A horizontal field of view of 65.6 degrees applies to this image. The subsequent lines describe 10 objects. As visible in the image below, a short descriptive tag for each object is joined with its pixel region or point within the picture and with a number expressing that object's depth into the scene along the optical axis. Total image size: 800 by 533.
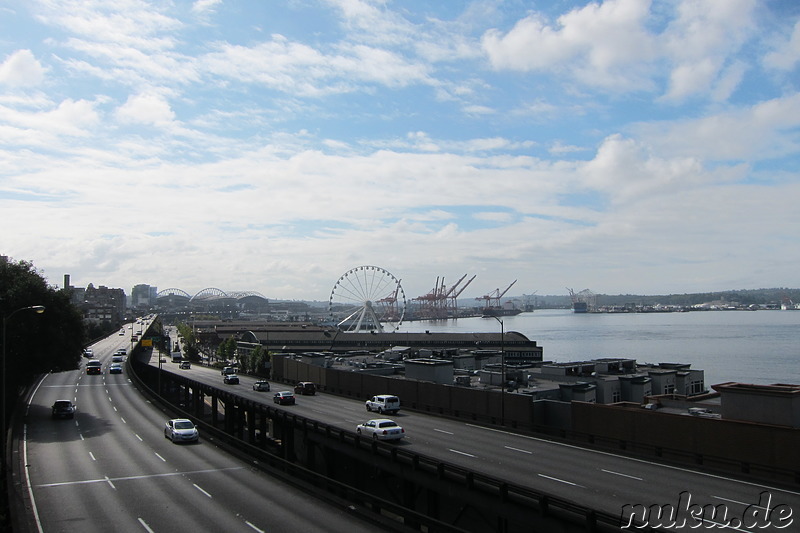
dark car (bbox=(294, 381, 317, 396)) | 58.28
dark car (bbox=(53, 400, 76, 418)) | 42.44
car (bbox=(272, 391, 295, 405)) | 50.00
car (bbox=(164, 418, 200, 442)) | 34.12
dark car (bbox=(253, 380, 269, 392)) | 62.62
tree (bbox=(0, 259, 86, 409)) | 46.34
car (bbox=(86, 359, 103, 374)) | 78.94
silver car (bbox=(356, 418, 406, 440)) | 32.03
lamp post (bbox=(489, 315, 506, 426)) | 36.38
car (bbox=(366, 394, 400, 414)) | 43.28
